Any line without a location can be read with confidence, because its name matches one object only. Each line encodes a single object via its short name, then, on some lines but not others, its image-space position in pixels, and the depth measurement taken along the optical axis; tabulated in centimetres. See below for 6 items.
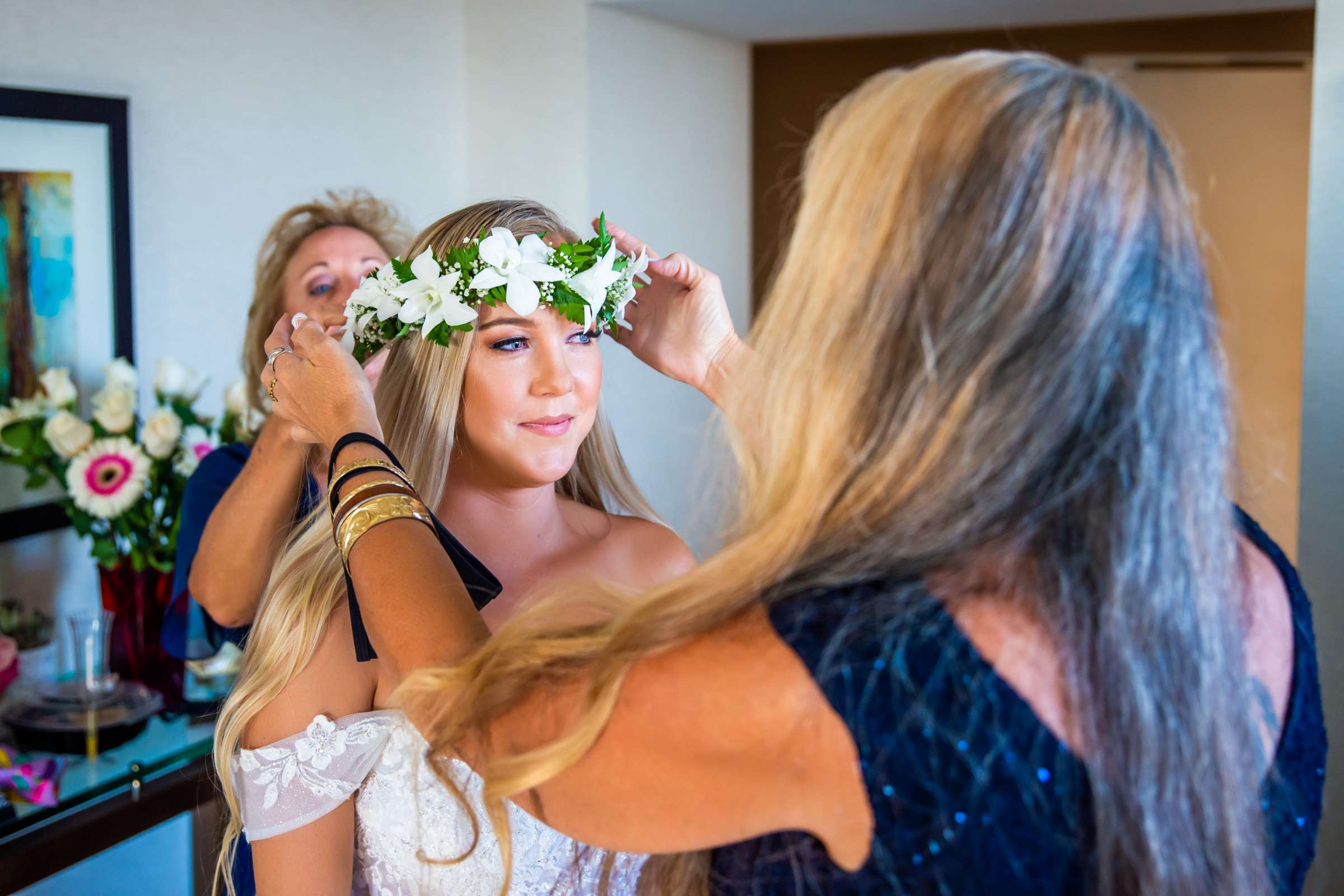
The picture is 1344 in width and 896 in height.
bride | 152
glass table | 200
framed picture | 235
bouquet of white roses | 235
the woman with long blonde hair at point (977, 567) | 85
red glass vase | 249
